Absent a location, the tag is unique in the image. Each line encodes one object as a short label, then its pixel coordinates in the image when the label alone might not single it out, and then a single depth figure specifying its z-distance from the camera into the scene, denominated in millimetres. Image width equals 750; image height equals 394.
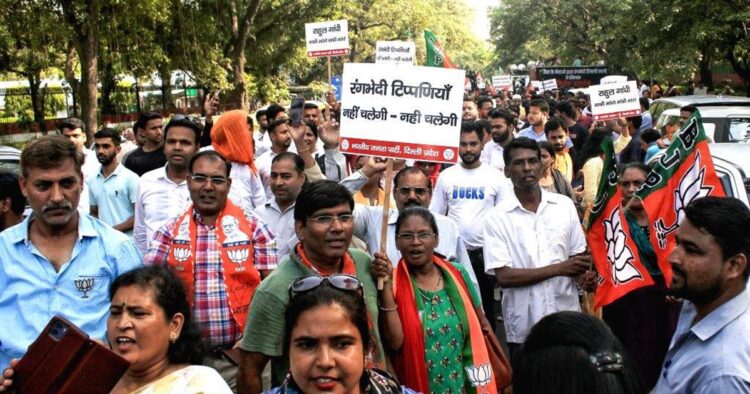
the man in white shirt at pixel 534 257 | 5246
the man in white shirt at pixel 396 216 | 5074
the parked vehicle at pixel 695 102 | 11750
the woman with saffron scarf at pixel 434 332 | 4090
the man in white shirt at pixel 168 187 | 5895
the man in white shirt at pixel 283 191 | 5922
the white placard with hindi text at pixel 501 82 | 27677
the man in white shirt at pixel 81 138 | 7162
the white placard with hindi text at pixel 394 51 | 12477
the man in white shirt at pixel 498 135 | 10508
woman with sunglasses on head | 2645
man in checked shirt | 4488
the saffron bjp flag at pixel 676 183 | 4500
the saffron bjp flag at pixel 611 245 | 4953
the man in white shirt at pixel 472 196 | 6766
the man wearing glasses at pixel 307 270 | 3639
